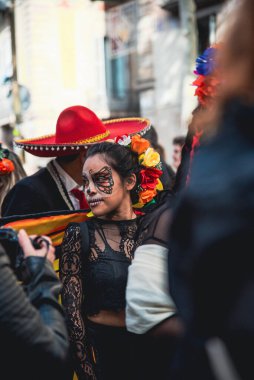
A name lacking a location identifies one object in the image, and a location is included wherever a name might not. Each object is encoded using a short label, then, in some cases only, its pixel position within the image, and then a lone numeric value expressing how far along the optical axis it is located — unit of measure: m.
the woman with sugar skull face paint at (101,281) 2.51
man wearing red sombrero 3.02
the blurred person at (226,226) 1.36
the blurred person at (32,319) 1.89
